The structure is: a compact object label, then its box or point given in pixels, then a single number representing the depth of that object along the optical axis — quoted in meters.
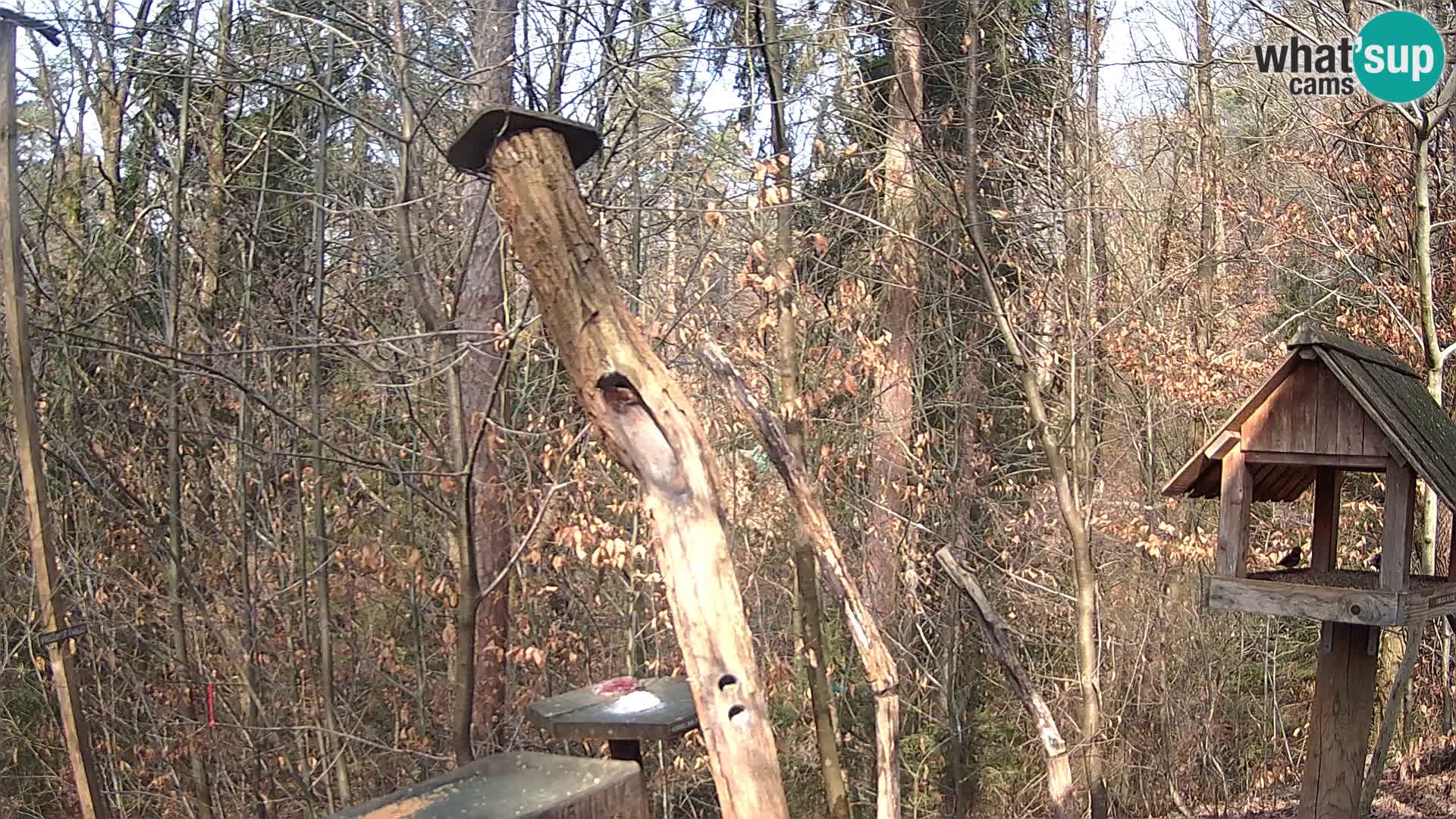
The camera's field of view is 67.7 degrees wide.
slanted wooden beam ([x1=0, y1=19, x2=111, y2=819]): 3.10
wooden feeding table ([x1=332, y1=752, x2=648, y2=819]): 2.49
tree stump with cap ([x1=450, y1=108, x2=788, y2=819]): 2.60
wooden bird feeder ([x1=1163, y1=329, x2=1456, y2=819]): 3.22
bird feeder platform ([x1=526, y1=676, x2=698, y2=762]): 3.04
